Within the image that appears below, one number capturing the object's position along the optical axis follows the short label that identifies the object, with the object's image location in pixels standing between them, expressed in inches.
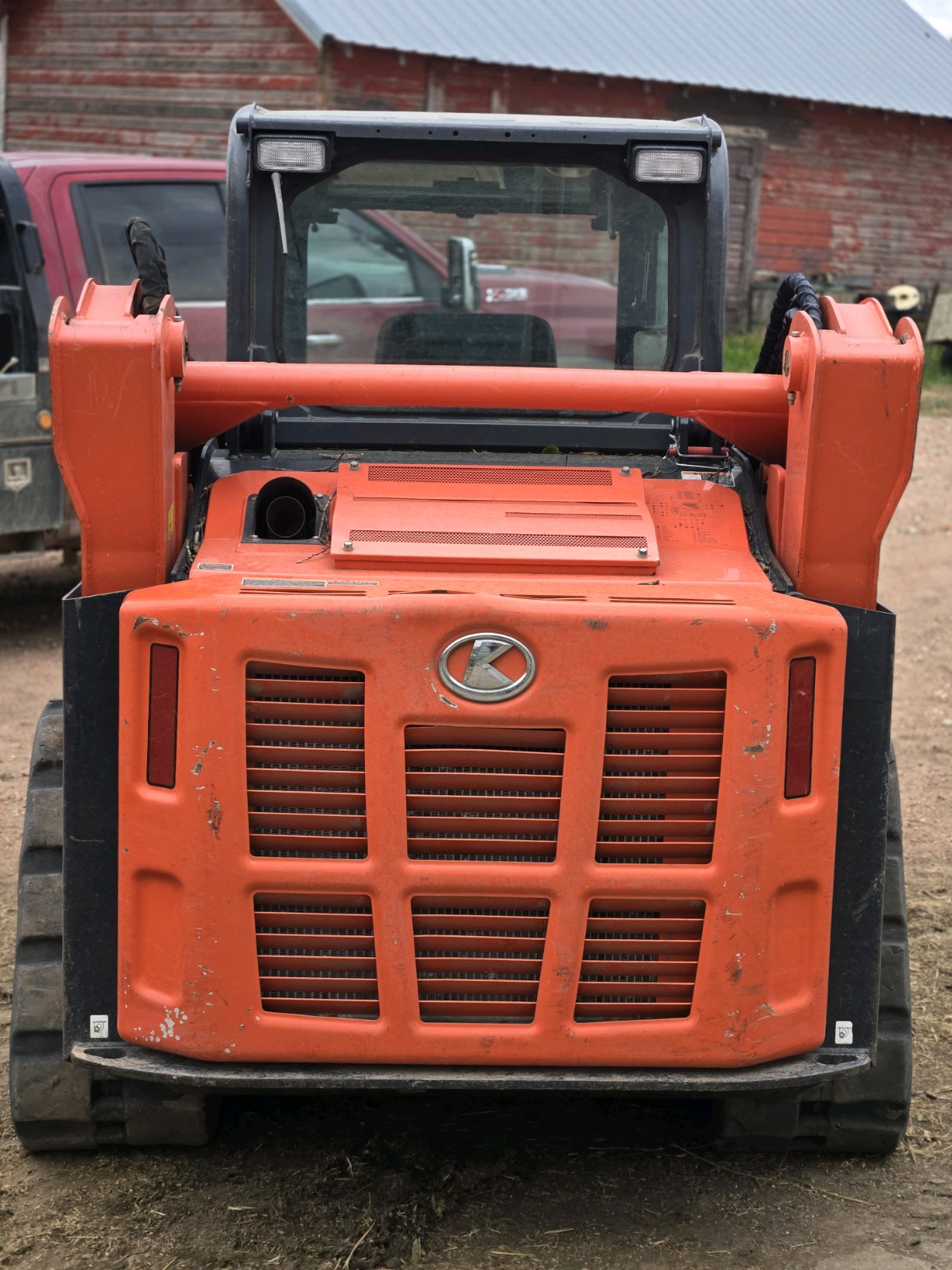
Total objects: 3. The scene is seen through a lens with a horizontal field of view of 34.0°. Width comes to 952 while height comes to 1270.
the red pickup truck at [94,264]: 250.5
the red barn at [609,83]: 693.9
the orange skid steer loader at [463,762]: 110.3
